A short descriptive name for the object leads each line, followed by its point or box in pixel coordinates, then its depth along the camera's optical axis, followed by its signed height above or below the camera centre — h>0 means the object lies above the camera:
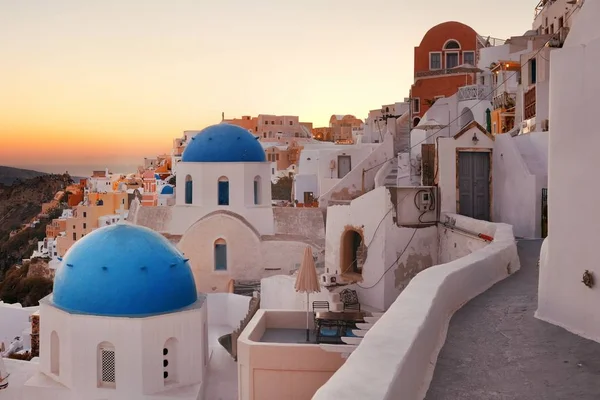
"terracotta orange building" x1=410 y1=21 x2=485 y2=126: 28.97 +5.84
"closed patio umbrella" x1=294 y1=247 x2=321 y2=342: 10.30 -1.58
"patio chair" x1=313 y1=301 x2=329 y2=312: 11.28 -2.22
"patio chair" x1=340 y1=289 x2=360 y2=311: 11.50 -2.17
